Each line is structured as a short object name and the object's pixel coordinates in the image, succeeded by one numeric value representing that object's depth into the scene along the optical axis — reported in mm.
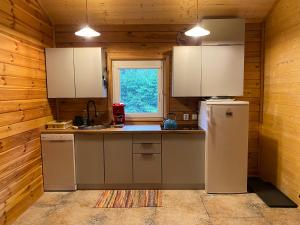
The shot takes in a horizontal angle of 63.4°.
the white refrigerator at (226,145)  3104
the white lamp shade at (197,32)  2733
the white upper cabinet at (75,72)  3443
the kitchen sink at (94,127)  3492
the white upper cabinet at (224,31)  3355
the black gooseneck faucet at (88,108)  3754
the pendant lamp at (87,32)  2812
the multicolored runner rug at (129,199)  2984
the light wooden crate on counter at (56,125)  3402
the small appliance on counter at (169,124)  3426
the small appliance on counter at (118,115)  3688
